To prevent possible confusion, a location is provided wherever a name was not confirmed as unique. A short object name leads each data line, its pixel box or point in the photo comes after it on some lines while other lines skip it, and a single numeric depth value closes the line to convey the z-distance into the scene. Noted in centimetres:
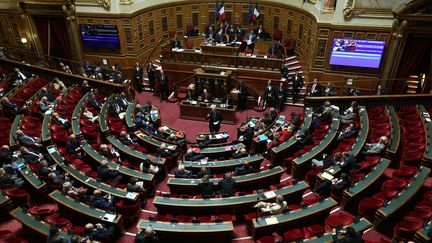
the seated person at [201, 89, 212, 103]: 1416
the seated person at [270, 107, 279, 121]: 1230
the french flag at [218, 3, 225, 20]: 1694
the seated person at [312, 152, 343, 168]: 892
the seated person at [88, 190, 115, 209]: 770
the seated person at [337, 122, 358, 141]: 1029
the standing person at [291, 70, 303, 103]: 1425
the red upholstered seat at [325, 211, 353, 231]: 712
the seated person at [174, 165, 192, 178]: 901
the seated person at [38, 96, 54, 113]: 1181
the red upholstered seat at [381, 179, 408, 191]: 778
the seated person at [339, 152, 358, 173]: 855
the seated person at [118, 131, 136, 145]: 1062
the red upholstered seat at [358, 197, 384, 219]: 734
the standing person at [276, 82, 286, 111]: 1399
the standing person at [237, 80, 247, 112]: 1415
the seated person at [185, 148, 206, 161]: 1009
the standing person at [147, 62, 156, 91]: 1565
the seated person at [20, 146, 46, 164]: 903
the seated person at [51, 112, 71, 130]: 1125
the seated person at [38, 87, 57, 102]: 1262
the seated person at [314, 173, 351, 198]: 801
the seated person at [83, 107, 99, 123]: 1204
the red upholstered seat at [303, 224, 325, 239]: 687
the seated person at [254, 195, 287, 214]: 731
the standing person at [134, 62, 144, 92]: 1567
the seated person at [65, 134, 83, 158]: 988
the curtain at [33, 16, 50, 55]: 1650
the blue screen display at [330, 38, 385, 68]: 1337
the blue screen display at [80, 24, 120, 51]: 1571
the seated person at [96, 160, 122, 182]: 874
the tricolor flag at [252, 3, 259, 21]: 1674
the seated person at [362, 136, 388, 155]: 919
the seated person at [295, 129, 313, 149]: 1040
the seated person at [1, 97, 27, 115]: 1155
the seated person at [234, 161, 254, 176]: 898
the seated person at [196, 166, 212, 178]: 880
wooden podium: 1464
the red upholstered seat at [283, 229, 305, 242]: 682
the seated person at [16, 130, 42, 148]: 984
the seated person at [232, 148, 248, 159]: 1006
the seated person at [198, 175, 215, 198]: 813
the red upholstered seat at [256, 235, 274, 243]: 691
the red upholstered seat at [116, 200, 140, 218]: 779
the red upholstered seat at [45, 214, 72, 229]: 737
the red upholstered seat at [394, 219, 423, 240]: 654
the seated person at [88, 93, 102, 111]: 1288
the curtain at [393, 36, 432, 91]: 1249
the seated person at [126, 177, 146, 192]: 824
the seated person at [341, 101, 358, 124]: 1136
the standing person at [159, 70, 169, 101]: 1501
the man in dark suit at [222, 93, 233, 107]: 1379
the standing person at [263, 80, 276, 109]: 1393
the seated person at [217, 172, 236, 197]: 815
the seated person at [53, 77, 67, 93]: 1371
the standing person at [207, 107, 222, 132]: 1217
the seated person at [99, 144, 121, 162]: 973
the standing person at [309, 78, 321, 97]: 1353
